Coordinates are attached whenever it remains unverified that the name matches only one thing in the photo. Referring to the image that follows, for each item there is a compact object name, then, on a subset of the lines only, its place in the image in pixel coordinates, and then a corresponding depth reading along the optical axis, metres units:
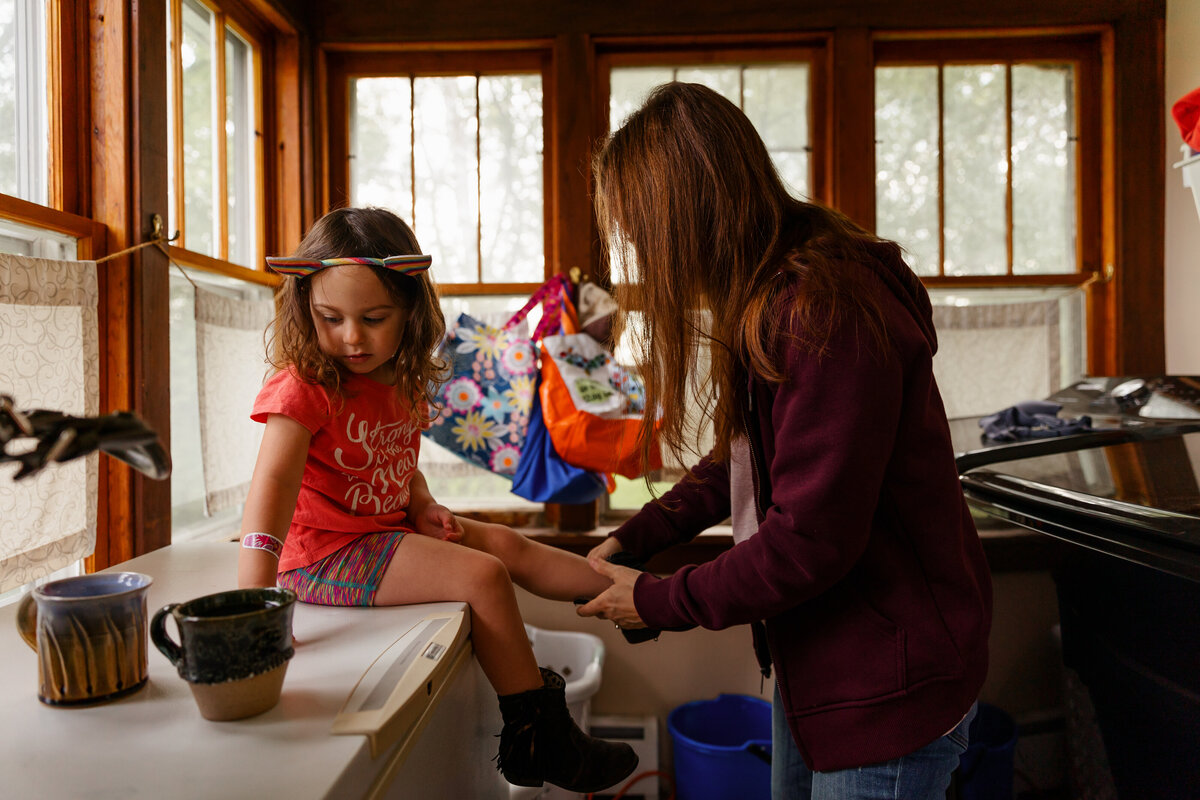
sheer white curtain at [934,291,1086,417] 2.38
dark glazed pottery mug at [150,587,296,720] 0.65
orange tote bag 2.02
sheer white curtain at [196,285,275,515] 1.77
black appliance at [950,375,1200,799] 0.89
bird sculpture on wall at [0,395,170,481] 0.45
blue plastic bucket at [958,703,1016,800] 1.40
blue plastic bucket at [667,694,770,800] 1.91
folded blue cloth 1.69
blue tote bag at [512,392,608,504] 2.07
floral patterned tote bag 2.18
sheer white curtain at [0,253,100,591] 1.21
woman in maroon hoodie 0.80
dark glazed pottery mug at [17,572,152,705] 0.69
